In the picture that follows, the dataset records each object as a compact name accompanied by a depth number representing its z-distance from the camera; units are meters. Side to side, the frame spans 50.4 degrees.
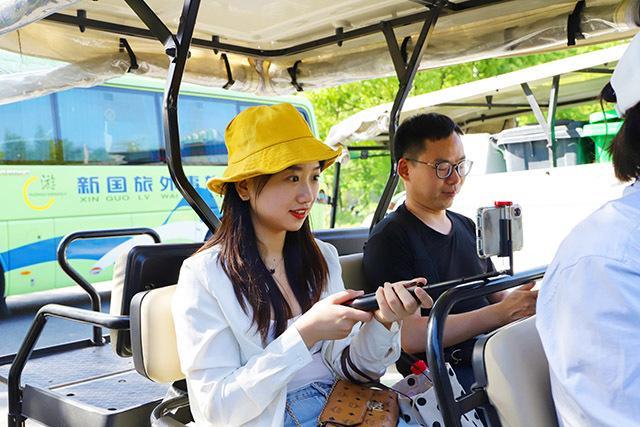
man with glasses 2.42
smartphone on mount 1.70
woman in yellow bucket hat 1.72
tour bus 8.43
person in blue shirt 1.21
